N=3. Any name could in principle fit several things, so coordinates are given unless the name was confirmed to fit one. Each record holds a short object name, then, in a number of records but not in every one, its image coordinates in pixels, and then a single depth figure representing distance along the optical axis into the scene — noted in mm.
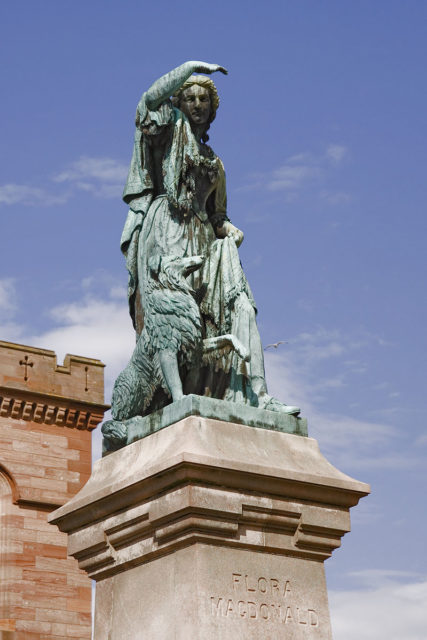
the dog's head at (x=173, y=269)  15703
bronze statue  15539
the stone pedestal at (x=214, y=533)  13562
